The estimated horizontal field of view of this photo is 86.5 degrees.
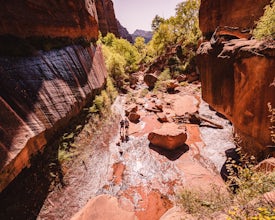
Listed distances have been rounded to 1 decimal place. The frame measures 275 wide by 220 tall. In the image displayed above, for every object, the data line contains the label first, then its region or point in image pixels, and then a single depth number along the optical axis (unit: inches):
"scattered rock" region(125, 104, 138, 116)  433.9
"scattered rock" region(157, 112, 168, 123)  394.0
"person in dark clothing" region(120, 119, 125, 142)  329.7
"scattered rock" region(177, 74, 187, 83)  687.1
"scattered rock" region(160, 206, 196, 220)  125.2
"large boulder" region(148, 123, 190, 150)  272.5
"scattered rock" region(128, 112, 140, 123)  404.5
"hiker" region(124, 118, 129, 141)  338.1
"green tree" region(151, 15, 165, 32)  1386.0
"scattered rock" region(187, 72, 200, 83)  658.8
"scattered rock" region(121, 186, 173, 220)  183.3
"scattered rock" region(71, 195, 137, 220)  147.3
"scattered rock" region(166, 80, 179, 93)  600.6
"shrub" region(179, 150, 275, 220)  81.1
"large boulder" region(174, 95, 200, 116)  420.3
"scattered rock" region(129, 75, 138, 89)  739.3
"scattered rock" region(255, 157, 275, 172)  131.9
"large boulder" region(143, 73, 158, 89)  684.1
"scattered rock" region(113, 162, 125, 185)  232.8
